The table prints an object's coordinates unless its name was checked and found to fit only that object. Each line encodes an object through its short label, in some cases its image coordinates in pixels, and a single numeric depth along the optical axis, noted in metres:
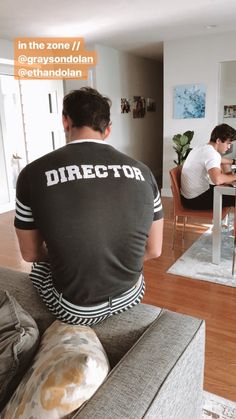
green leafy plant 4.93
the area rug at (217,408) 1.46
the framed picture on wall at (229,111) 5.02
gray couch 0.75
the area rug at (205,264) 2.74
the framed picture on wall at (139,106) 6.39
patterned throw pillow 0.74
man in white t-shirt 2.88
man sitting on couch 0.96
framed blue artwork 5.00
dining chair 3.14
